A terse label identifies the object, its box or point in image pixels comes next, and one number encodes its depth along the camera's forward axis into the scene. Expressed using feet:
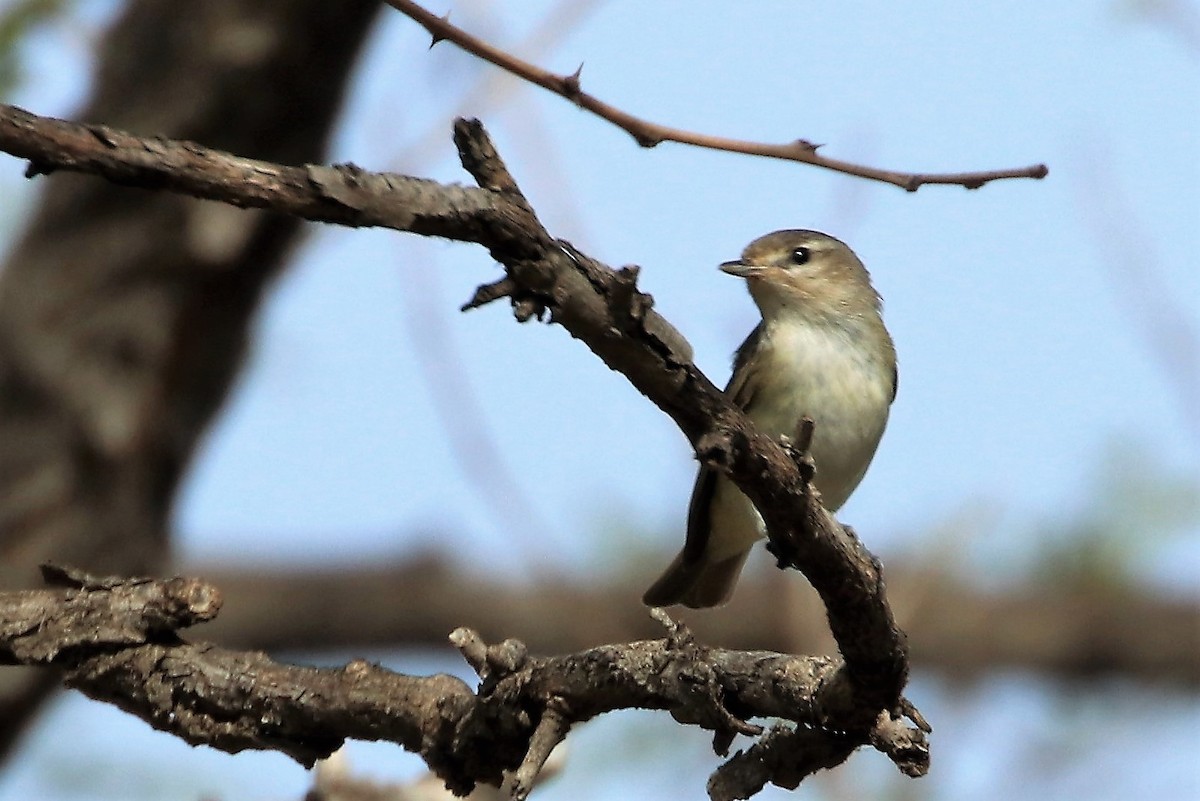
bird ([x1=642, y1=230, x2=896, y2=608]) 32.83
